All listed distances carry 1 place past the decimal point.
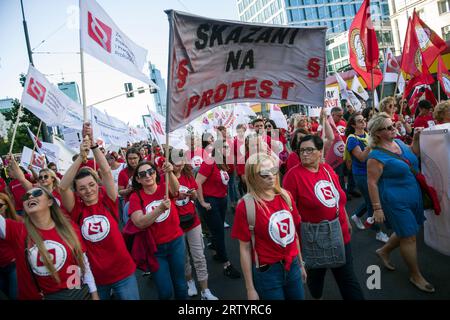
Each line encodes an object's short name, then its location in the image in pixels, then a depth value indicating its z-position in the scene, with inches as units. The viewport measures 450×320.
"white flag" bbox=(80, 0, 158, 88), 123.5
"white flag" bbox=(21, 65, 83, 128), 193.5
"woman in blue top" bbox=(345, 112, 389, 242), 179.0
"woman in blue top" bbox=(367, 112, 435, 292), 129.4
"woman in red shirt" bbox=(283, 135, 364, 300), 112.2
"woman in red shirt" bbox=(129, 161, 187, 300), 124.0
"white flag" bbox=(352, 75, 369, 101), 404.8
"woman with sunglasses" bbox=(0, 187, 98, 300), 94.9
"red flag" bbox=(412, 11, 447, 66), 256.7
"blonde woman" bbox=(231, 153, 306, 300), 96.3
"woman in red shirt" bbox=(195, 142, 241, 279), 174.6
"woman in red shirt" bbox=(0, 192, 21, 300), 124.0
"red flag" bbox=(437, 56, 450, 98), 261.6
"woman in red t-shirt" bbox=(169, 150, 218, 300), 148.3
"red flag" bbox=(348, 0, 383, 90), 193.3
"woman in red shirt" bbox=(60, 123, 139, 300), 109.6
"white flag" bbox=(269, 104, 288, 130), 360.3
